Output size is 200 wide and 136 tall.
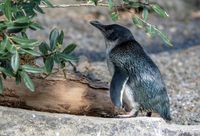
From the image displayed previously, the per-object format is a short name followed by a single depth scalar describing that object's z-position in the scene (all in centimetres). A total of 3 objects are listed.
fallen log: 952
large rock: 890
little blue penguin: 983
